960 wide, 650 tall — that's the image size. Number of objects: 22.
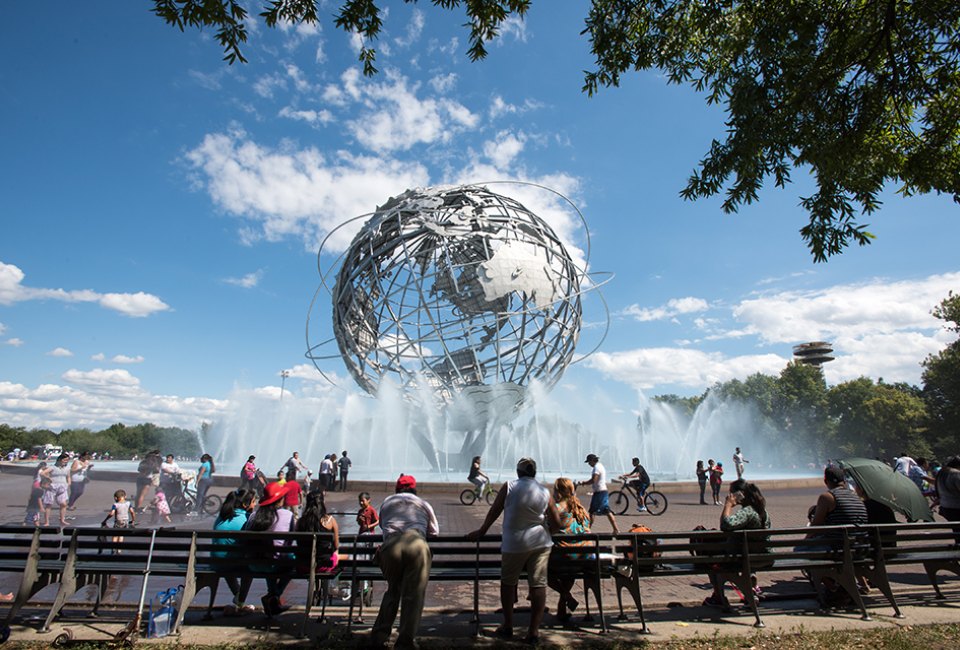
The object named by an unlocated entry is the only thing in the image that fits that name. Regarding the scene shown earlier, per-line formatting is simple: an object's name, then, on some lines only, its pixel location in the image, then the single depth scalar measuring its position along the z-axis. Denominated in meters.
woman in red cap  5.04
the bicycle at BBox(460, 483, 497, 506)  14.87
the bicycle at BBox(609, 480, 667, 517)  13.13
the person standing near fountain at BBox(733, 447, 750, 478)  16.43
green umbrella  6.15
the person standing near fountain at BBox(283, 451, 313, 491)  12.93
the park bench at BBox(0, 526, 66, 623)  4.83
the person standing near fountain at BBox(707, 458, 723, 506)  14.86
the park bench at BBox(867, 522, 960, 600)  5.46
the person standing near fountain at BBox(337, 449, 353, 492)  16.63
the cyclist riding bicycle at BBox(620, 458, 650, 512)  13.04
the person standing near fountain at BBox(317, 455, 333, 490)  16.22
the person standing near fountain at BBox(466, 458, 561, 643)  4.50
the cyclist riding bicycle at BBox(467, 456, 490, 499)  14.50
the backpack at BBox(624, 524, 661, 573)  5.07
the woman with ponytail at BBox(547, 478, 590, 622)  5.61
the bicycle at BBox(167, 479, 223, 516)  13.12
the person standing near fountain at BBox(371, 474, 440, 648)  4.20
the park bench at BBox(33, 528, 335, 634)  4.86
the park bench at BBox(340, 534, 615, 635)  4.92
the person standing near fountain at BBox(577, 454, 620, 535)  9.27
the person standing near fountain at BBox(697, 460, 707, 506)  15.23
